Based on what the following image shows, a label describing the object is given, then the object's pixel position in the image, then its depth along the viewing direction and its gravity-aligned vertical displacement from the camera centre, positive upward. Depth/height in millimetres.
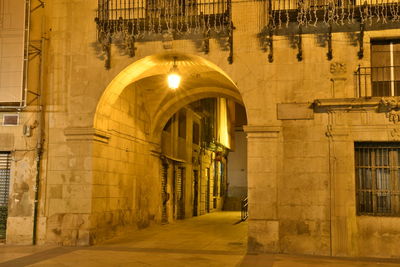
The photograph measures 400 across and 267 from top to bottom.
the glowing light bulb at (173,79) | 13220 +2904
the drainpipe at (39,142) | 13023 +1200
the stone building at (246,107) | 11719 +2044
